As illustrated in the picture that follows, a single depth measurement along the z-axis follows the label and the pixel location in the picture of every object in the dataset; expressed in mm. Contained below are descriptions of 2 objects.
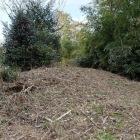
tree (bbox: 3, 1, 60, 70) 4645
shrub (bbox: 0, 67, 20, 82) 2960
